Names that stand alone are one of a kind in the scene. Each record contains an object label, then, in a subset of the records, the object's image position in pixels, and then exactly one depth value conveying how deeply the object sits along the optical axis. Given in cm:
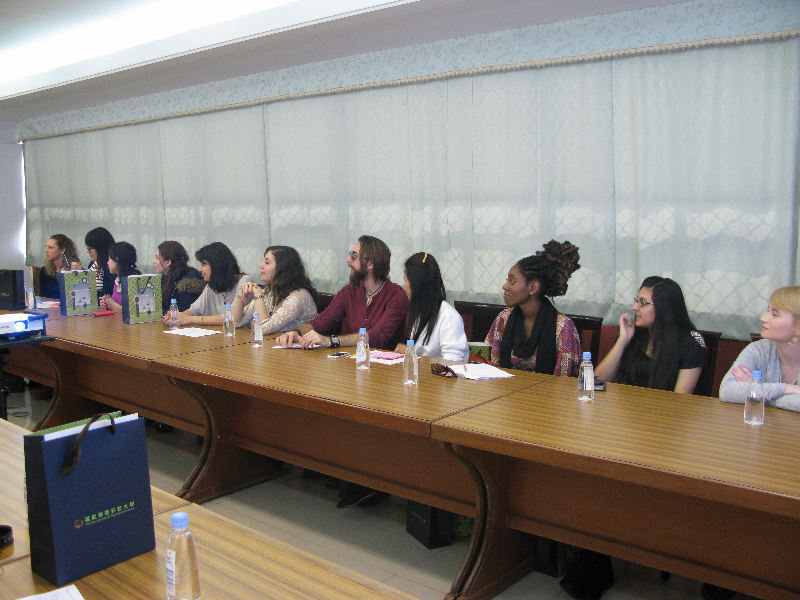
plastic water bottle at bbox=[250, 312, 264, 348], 344
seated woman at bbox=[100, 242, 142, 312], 547
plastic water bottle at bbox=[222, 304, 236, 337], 377
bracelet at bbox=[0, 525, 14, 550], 135
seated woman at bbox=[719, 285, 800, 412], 224
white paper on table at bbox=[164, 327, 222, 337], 384
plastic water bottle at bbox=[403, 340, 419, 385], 262
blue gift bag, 120
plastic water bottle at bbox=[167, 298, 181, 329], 402
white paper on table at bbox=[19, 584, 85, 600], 117
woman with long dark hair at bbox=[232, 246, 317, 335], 391
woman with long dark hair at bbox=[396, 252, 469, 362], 331
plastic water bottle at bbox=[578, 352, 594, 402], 236
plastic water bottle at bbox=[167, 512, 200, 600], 112
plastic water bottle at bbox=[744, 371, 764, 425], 209
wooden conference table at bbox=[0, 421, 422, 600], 121
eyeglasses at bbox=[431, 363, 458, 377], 274
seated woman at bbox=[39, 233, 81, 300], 604
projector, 212
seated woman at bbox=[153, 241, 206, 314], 459
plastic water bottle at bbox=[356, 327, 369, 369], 291
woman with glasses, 277
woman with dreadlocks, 309
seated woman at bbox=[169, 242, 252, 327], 432
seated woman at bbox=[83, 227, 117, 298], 583
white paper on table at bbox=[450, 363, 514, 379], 273
